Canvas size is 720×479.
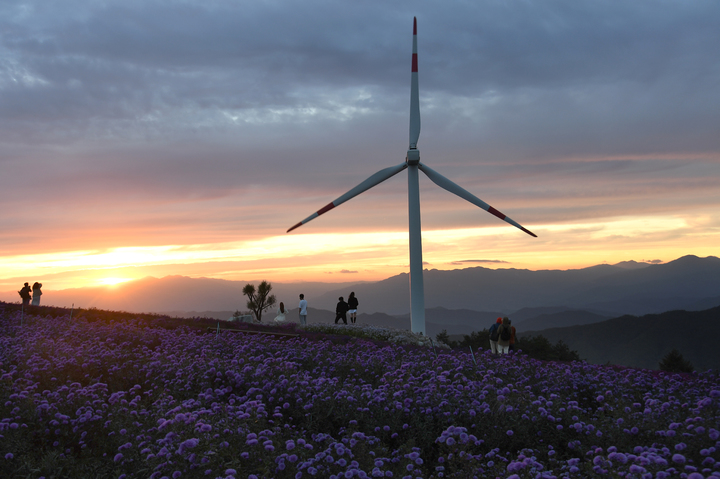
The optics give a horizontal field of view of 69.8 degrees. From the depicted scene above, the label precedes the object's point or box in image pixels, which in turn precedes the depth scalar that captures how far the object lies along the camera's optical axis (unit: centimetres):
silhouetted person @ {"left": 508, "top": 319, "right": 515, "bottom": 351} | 2072
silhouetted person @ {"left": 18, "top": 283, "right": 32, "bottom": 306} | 3447
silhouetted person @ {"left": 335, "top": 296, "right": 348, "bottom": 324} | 3319
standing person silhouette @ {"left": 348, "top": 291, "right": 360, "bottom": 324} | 3292
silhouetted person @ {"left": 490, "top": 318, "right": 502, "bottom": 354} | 2088
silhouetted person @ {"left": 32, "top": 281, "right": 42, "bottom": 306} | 3506
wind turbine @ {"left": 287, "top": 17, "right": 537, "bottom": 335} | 2767
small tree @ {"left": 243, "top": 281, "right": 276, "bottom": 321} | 5688
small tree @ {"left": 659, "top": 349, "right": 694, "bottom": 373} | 2720
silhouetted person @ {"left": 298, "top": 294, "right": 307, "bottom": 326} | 3238
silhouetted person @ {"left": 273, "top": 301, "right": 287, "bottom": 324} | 3337
